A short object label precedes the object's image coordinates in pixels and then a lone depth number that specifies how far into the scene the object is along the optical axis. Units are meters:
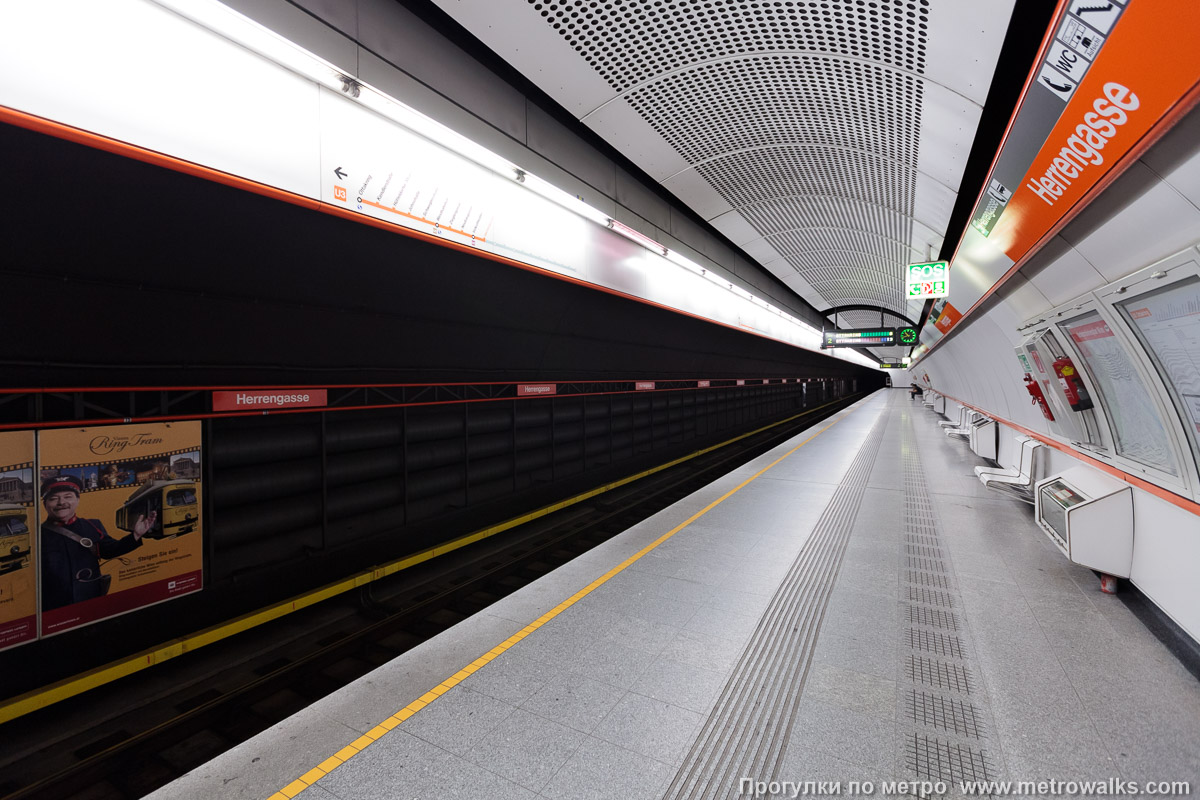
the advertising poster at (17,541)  2.66
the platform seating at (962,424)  11.80
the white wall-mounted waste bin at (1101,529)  3.54
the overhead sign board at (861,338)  19.19
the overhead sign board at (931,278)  8.60
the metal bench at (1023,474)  6.10
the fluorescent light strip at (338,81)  2.15
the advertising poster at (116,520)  2.87
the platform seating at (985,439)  9.17
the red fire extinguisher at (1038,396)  5.47
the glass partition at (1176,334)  2.41
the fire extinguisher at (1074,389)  4.18
